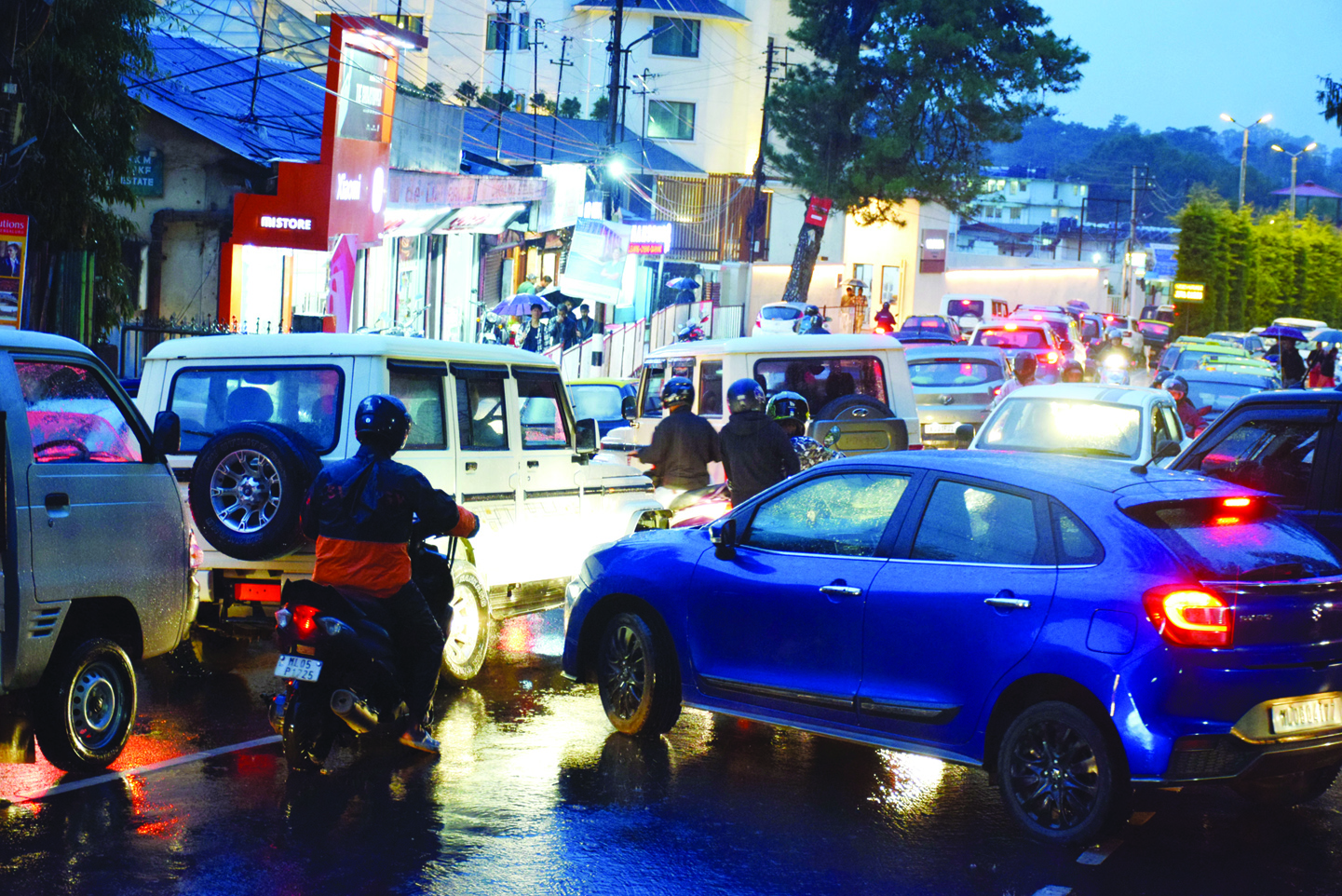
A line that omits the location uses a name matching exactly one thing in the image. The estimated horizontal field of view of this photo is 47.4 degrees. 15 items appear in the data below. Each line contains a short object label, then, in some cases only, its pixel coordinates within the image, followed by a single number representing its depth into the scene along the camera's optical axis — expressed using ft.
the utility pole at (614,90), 134.92
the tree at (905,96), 155.43
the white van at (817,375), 48.29
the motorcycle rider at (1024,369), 65.92
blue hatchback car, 19.25
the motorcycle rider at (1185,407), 64.08
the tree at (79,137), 47.09
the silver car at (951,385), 68.80
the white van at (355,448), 26.25
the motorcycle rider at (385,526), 22.74
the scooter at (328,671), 22.15
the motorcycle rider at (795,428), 41.86
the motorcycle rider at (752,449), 34.78
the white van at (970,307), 176.35
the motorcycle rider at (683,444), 39.11
